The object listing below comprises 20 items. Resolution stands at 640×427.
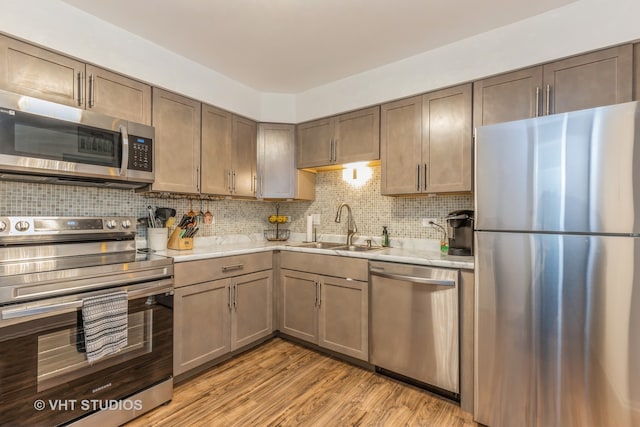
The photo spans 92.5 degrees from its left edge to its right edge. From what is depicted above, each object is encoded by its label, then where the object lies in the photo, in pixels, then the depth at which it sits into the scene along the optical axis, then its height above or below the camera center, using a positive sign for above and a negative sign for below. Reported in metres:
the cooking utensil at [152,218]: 2.48 -0.05
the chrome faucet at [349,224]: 3.01 -0.11
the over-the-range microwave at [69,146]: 1.57 +0.39
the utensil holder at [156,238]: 2.46 -0.21
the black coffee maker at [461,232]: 2.19 -0.13
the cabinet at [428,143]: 2.20 +0.55
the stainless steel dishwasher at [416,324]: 1.97 -0.76
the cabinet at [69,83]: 1.65 +0.79
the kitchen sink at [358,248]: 2.81 -0.32
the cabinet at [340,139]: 2.66 +0.69
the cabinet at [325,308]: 2.41 -0.80
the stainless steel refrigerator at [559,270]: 1.39 -0.27
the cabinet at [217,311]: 2.14 -0.77
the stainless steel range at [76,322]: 1.40 -0.57
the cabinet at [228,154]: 2.64 +0.55
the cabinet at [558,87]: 1.71 +0.78
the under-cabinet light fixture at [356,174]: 3.04 +0.40
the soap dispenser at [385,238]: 2.85 -0.23
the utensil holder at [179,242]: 2.52 -0.24
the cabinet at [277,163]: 3.12 +0.51
